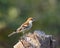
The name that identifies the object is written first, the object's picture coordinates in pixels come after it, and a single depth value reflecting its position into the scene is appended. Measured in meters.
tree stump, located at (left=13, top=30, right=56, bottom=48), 8.90
